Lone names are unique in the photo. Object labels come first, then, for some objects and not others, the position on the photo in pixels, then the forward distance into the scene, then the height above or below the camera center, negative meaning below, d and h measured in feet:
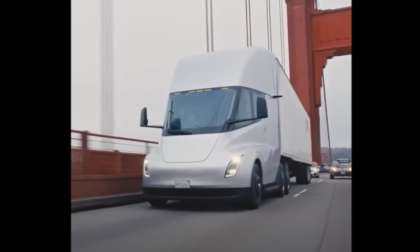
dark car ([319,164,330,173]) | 130.91 -7.63
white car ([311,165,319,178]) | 96.48 -6.11
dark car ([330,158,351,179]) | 83.47 -4.91
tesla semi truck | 25.76 +0.62
